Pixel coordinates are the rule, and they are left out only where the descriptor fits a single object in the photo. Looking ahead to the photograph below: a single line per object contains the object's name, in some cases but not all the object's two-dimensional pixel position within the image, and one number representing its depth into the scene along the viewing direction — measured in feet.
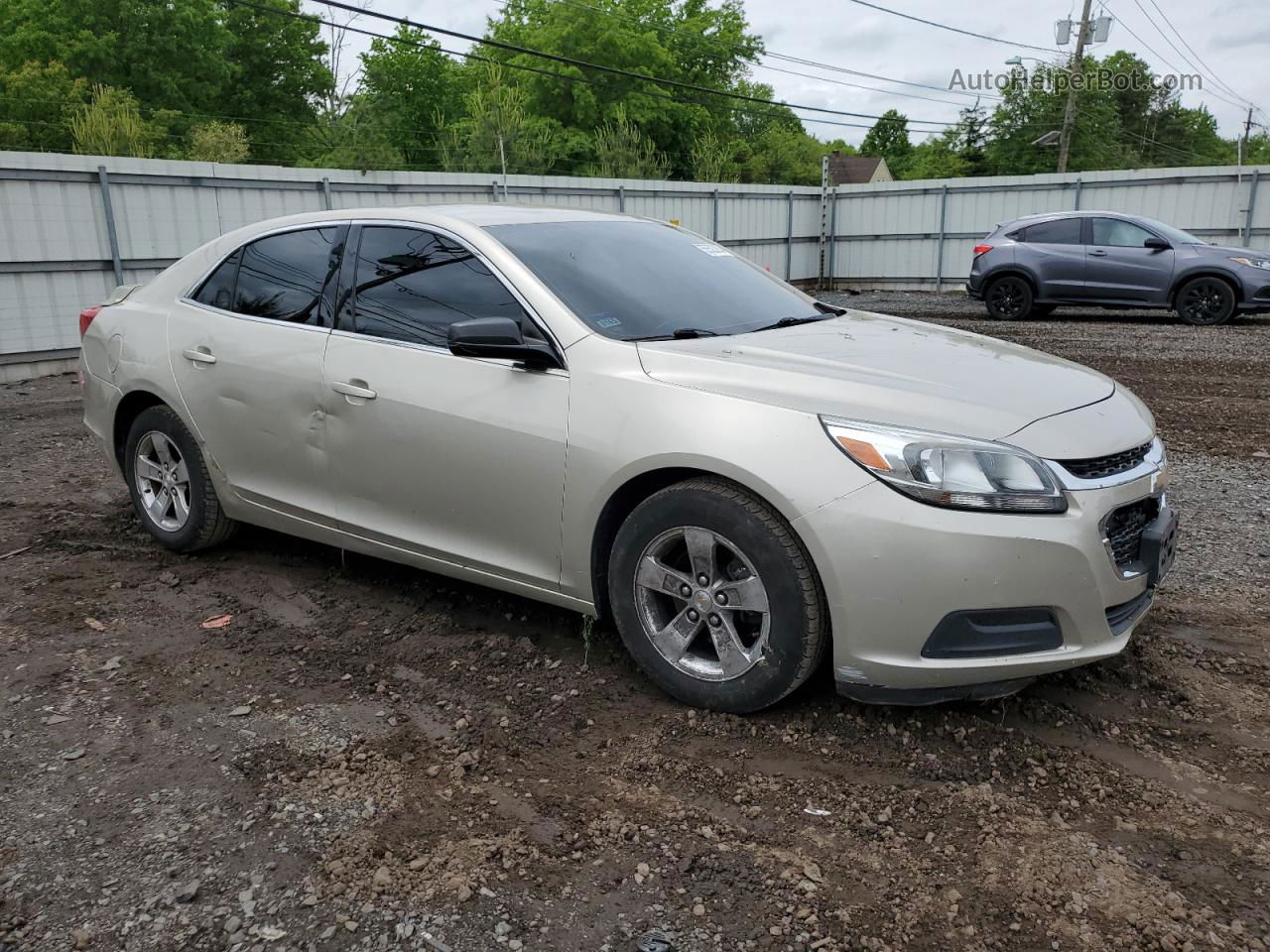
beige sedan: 9.52
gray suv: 47.19
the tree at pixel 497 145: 76.89
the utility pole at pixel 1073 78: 122.31
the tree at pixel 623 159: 79.36
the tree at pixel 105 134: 48.73
